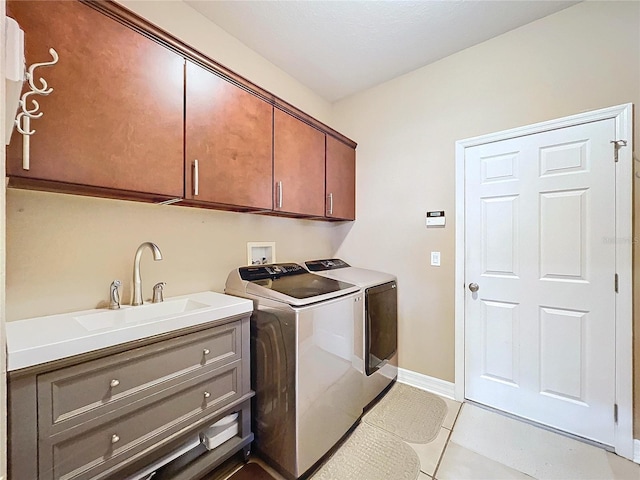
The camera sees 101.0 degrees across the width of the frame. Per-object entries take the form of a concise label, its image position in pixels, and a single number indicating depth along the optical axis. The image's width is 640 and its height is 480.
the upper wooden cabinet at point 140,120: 1.00
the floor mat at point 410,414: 1.81
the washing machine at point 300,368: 1.42
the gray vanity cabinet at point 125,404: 0.88
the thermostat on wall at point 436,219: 2.26
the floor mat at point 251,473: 1.46
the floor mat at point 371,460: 1.47
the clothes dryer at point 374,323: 1.97
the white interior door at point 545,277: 1.67
